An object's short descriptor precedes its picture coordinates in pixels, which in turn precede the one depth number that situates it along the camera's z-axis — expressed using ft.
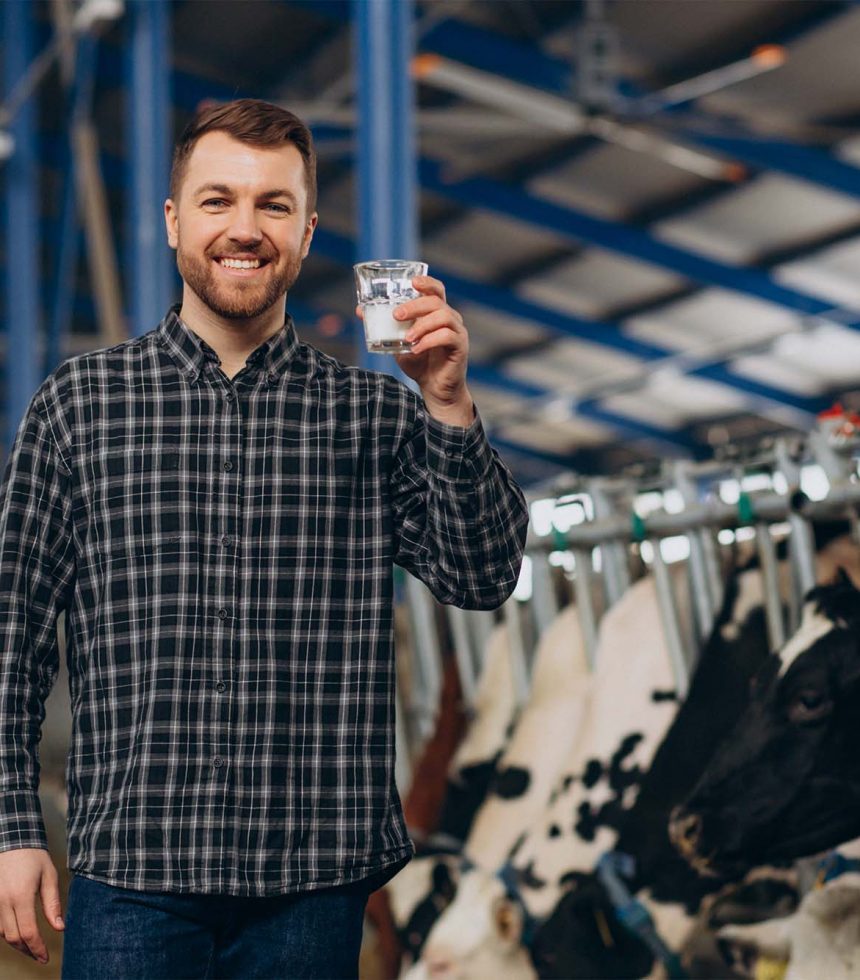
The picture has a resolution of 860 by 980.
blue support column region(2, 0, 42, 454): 29.66
